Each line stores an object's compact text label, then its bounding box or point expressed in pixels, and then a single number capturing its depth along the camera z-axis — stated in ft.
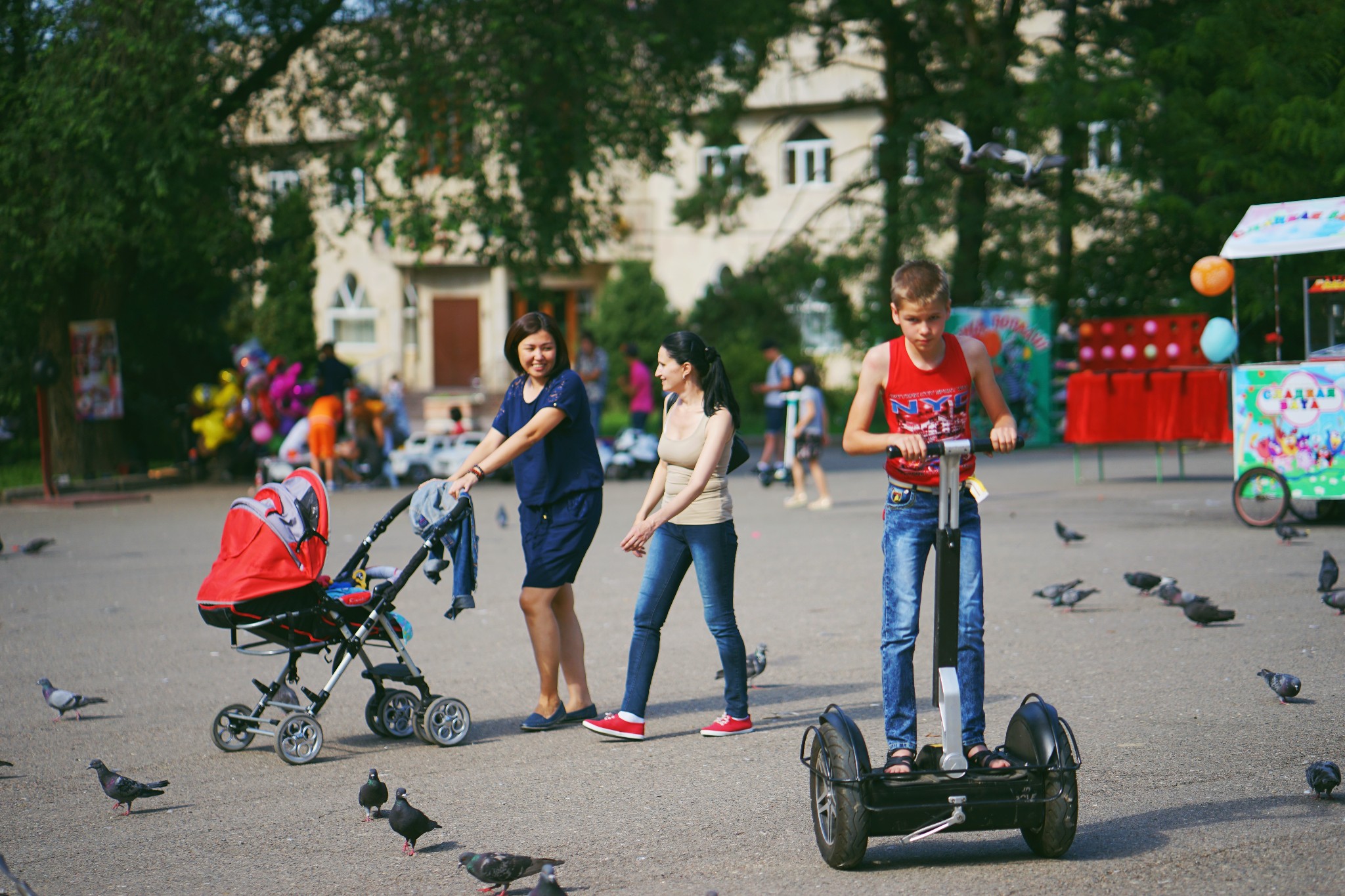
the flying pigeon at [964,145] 42.34
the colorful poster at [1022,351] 86.12
